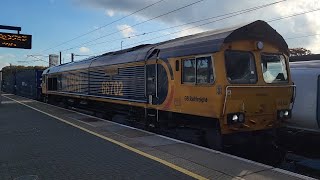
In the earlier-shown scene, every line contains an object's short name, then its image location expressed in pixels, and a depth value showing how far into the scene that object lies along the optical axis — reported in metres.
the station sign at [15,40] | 15.89
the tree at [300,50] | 36.76
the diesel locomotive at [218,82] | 6.02
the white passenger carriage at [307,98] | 7.66
